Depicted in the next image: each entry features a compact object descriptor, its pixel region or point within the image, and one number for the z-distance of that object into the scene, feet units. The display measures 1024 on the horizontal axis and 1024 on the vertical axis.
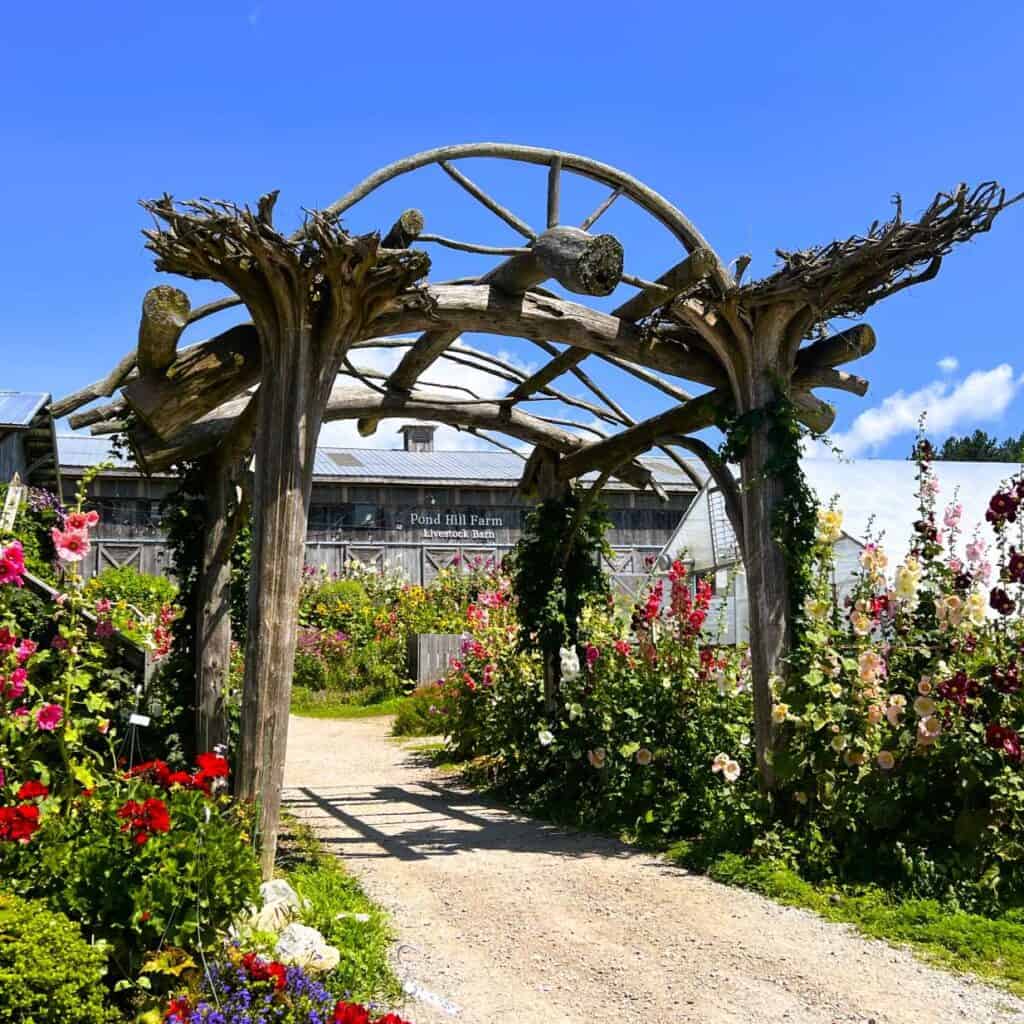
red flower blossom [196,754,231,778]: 13.51
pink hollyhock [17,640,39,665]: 15.14
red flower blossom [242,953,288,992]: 11.19
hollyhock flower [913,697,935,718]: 17.66
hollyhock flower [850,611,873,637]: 19.43
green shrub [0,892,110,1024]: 10.02
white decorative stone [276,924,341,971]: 12.76
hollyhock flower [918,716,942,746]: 17.46
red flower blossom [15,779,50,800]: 12.70
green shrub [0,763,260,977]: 11.84
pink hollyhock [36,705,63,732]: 14.66
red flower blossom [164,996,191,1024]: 10.68
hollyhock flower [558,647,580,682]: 26.11
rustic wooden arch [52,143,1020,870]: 16.99
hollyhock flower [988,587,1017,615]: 17.49
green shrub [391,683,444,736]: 41.81
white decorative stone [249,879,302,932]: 13.75
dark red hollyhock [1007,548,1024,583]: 16.99
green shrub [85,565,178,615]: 54.85
